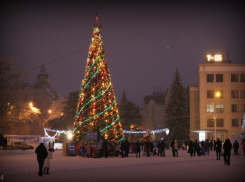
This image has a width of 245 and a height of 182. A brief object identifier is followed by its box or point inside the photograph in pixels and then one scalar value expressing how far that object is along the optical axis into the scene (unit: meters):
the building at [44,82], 192.75
